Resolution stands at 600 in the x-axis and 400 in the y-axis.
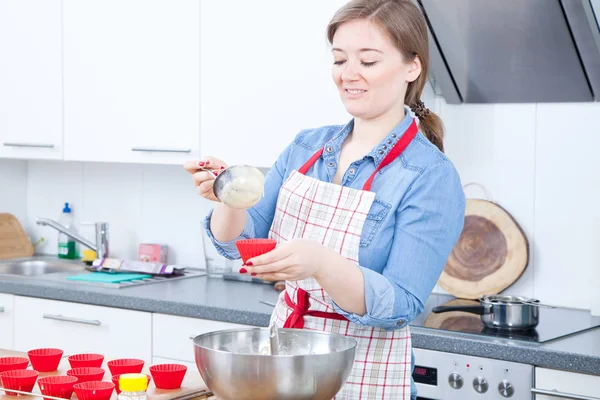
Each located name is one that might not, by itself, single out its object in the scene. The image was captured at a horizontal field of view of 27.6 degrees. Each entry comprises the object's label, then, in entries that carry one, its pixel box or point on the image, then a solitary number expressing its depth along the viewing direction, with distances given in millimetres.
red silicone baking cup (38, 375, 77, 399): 2418
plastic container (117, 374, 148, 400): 2336
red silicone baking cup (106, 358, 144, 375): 2566
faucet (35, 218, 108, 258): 4632
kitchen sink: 4723
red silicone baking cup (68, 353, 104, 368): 2586
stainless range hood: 3488
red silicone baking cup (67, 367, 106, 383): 2509
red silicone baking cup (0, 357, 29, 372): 2579
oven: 3149
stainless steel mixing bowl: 2156
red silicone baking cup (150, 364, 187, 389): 2503
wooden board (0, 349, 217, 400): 2441
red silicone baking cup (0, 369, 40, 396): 2445
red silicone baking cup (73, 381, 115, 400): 2378
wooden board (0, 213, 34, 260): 4872
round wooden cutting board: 3770
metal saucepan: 3351
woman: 2603
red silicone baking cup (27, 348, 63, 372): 2595
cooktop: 3300
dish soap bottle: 4872
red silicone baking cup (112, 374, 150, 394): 2494
